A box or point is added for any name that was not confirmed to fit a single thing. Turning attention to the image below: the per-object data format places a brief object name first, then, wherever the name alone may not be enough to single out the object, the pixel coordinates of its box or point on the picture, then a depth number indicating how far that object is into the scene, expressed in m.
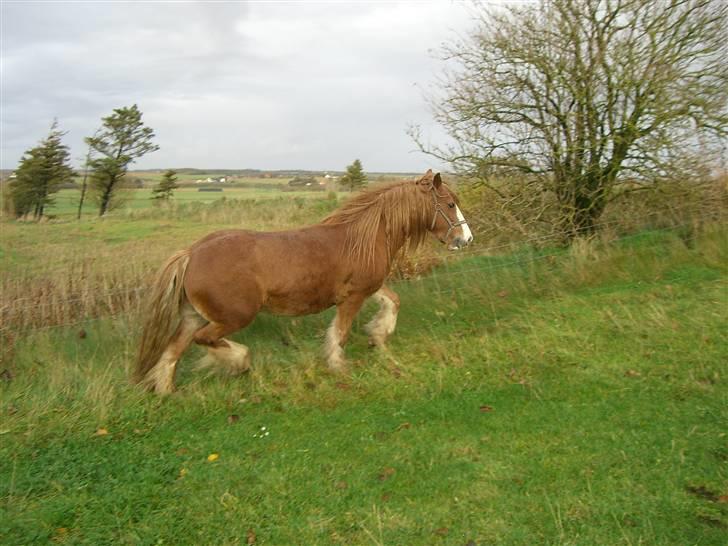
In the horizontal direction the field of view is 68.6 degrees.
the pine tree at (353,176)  23.91
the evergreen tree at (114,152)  31.48
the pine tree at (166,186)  34.86
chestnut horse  5.38
